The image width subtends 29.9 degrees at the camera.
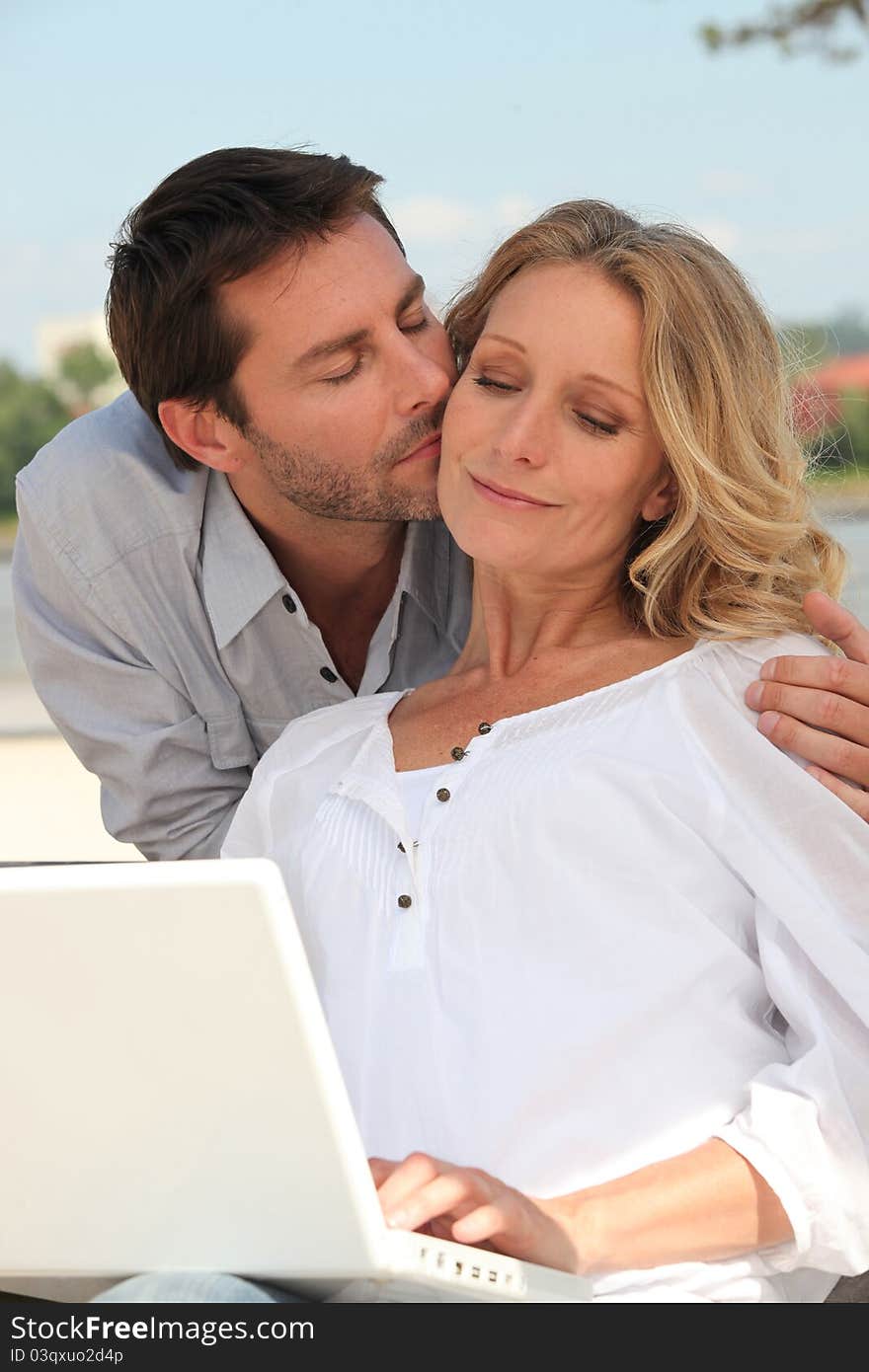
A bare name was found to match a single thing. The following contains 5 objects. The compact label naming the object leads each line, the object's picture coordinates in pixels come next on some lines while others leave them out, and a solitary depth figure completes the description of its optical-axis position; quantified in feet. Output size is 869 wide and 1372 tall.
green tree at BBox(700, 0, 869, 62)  21.90
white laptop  4.33
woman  6.15
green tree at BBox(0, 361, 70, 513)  71.00
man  9.52
